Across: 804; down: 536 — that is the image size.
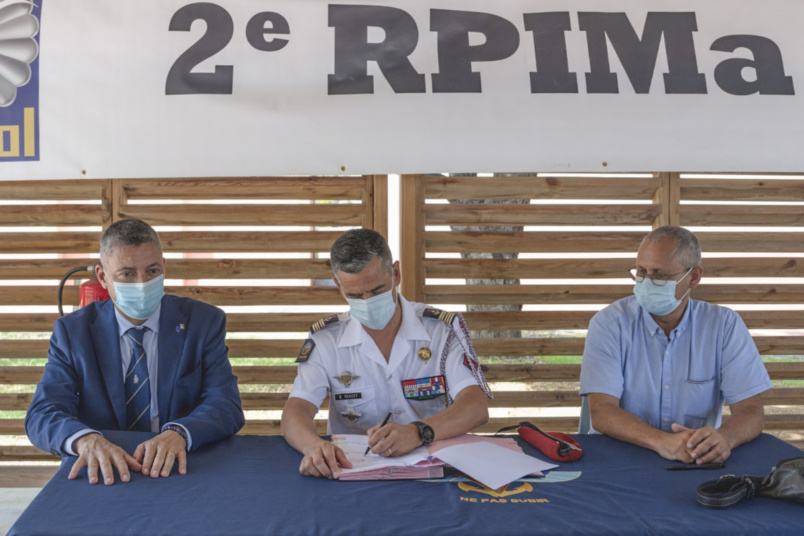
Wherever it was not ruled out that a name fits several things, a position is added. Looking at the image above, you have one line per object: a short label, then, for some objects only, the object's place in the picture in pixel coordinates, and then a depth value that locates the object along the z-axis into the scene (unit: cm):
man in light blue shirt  271
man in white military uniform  256
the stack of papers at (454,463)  200
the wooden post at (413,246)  380
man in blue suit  248
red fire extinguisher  334
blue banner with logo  354
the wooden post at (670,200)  389
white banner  354
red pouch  216
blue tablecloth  167
